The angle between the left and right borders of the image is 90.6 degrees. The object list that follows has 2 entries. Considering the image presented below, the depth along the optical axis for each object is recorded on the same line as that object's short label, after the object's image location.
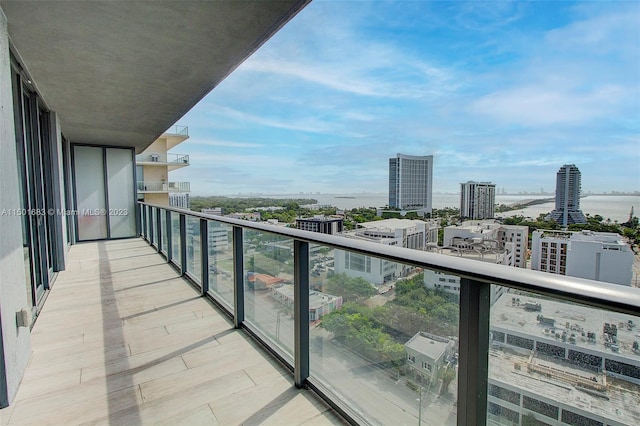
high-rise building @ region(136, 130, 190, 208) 18.78
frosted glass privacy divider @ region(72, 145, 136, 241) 8.06
